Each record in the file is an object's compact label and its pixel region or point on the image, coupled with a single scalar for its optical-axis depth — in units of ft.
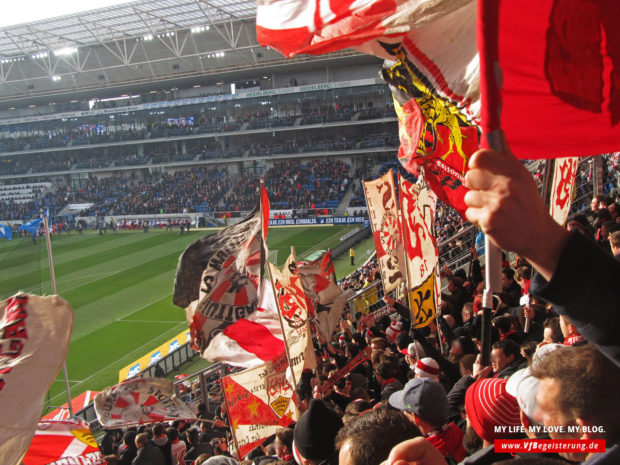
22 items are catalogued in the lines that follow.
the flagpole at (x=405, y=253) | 19.74
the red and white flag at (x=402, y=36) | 9.37
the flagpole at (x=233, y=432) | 19.80
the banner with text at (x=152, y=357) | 46.36
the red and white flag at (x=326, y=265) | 32.04
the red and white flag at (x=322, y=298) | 29.73
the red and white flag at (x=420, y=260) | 20.13
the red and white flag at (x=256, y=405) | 20.16
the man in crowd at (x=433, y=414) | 8.55
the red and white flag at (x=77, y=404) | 37.01
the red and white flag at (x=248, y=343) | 21.53
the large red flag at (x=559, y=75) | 7.42
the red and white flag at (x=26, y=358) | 11.08
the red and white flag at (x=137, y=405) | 21.49
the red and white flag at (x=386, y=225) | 25.31
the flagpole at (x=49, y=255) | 20.91
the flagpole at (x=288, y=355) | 18.64
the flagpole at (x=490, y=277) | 4.64
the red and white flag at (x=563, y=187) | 17.17
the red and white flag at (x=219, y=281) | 20.21
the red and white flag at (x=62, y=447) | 14.71
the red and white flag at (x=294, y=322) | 19.55
